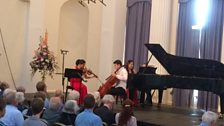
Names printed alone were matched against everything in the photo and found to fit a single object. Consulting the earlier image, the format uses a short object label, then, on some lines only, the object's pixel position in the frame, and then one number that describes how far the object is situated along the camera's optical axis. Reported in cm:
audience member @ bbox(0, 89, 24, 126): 375
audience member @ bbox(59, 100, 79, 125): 441
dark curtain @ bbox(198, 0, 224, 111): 865
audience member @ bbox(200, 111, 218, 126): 372
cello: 714
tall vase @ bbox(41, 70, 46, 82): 939
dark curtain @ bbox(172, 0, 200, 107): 901
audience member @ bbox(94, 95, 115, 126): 442
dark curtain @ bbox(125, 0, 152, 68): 973
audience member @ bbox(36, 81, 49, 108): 531
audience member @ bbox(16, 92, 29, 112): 445
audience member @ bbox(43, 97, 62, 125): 431
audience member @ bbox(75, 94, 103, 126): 384
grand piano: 625
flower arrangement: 920
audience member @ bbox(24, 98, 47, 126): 335
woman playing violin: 711
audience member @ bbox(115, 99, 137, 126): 395
